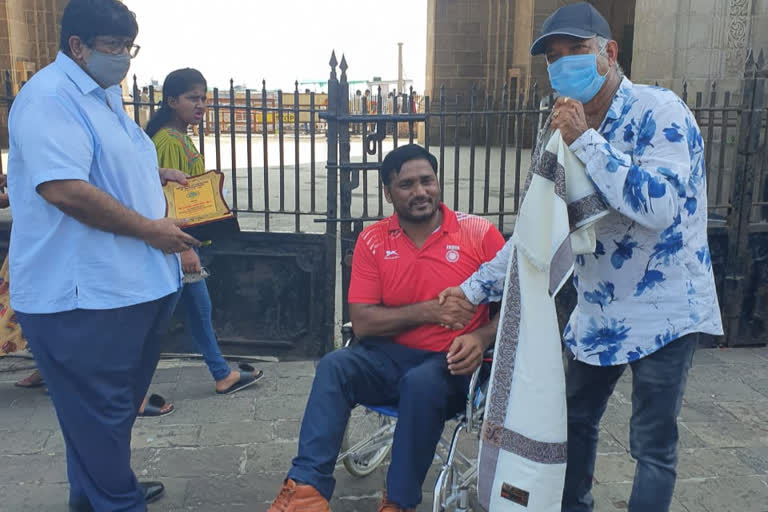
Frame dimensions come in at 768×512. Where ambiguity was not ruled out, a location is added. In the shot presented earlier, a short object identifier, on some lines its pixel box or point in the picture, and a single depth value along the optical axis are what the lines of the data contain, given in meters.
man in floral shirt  2.27
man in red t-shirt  2.73
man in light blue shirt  2.40
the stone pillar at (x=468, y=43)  18.69
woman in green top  4.05
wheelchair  2.76
